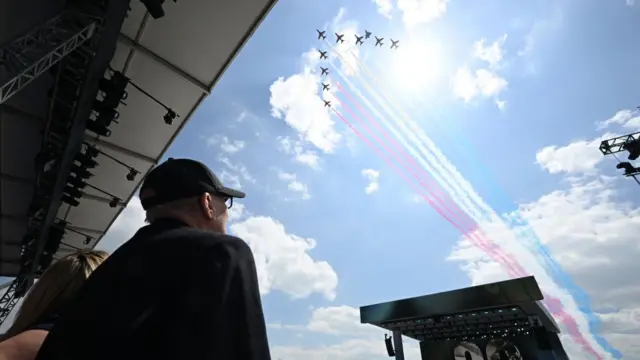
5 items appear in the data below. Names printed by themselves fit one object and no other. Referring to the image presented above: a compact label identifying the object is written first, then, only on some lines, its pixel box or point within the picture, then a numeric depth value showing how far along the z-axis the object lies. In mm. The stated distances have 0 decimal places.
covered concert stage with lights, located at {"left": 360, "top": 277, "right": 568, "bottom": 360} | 15848
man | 846
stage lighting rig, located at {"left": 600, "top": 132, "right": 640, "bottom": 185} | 22203
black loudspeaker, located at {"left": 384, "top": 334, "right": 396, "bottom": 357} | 24281
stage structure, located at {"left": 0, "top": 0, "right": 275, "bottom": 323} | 5398
